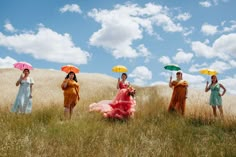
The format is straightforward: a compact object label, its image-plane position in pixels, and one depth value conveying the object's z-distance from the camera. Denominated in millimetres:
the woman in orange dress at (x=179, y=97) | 14734
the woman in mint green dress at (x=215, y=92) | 15650
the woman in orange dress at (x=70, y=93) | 13421
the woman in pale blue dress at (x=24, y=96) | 13859
